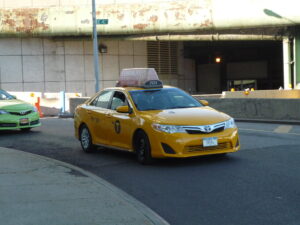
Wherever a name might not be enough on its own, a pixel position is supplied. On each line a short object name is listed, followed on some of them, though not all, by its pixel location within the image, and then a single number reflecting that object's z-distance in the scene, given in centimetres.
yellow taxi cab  922
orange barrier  2625
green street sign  2398
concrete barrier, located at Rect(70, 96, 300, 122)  1845
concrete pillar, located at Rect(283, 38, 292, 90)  2678
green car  1606
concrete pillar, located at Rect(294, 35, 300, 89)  2620
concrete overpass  2536
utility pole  2522
